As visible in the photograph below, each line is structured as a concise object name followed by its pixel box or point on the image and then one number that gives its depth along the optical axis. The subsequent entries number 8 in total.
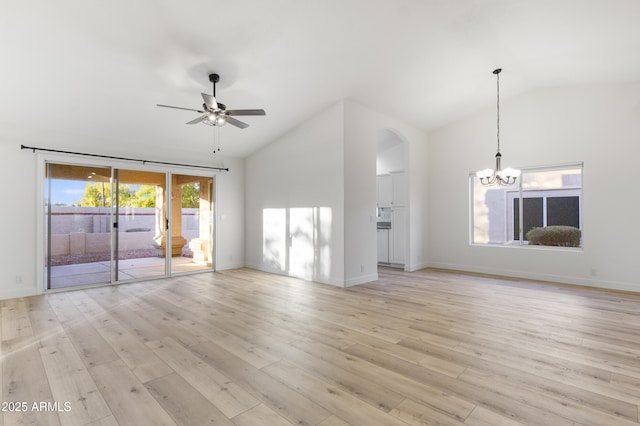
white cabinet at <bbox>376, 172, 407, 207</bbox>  7.20
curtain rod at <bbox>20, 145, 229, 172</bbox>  4.85
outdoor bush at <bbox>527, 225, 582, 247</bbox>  5.91
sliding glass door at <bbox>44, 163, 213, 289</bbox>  5.20
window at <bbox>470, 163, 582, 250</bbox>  5.96
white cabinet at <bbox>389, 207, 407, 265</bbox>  7.16
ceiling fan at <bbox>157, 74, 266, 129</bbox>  3.78
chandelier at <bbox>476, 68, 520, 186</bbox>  5.22
